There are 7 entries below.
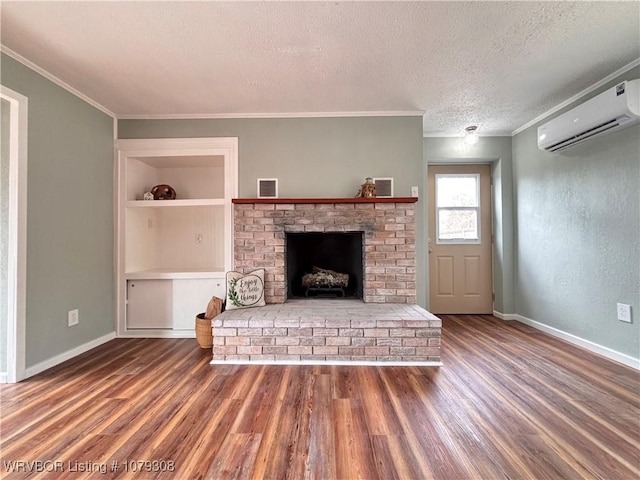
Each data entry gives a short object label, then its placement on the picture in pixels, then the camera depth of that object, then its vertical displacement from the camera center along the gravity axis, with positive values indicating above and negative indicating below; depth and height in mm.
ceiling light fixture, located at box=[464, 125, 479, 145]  3143 +1238
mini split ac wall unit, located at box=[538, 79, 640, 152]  1902 +959
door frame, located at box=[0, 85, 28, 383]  1833 +11
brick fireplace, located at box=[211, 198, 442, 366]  2166 -355
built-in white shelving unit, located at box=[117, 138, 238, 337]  2758 -176
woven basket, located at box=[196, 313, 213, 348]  2459 -775
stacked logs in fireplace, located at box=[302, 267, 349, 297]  2941 -419
